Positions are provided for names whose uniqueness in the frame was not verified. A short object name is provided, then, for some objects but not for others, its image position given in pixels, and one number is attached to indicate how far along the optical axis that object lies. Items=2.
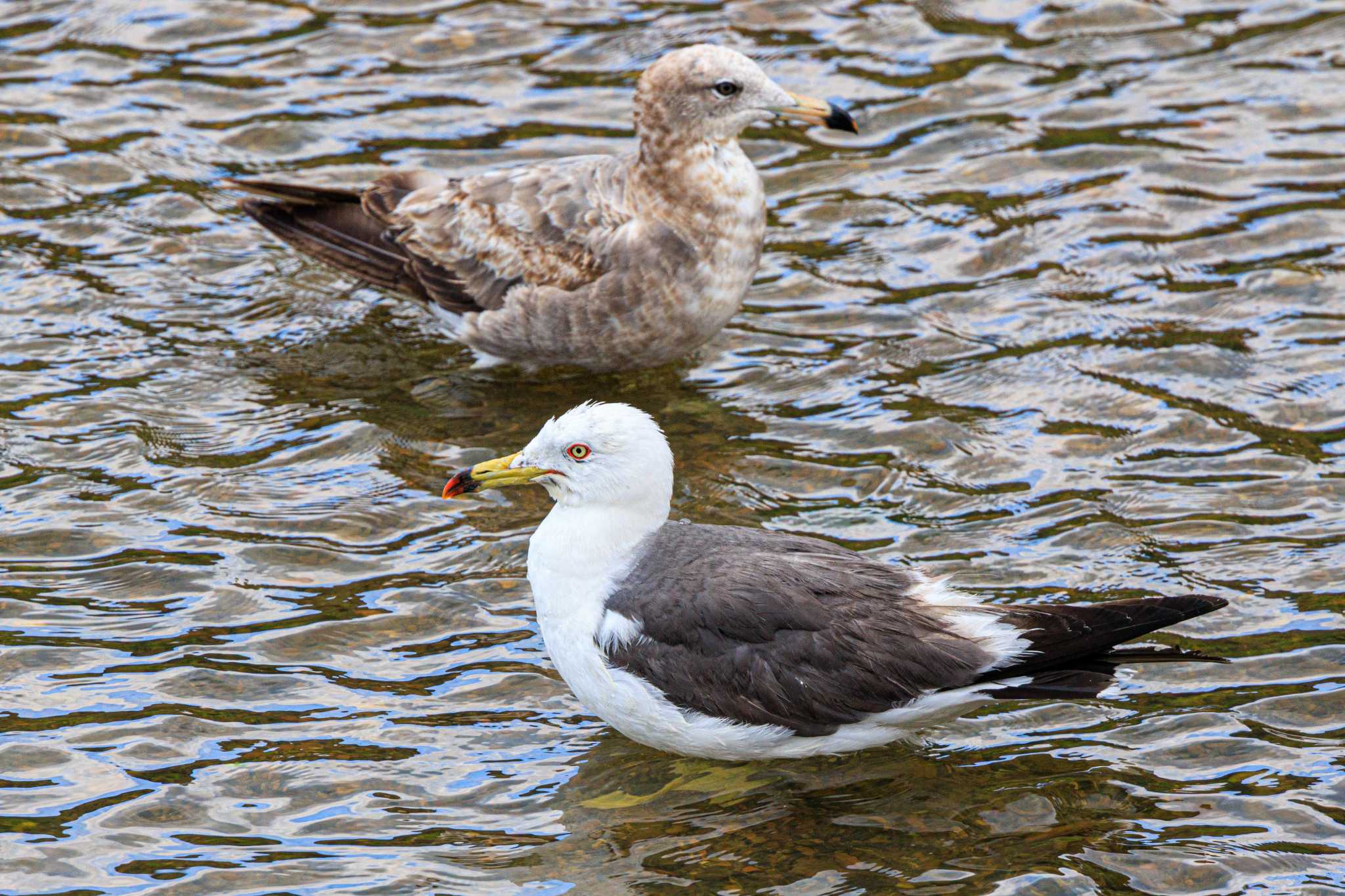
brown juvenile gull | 18.50
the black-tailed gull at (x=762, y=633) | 12.81
